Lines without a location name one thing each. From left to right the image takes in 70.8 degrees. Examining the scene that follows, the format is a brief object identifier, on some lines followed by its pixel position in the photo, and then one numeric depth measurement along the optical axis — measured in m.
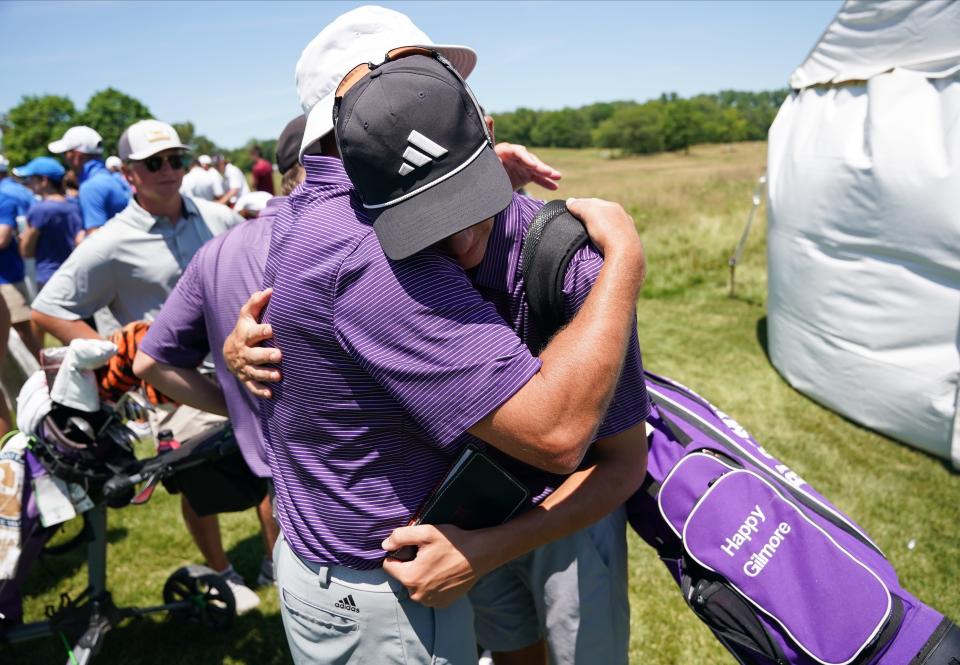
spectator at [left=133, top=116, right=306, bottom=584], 2.18
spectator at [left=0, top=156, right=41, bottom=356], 6.23
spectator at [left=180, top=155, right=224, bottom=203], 9.84
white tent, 4.41
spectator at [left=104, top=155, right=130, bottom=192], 9.86
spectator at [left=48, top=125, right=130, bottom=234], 6.32
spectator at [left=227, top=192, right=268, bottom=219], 5.47
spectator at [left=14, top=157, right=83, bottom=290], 6.51
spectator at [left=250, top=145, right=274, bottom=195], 13.09
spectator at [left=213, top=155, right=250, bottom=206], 11.83
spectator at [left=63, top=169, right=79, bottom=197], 9.92
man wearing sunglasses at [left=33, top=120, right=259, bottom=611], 3.41
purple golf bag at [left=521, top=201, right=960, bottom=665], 1.65
